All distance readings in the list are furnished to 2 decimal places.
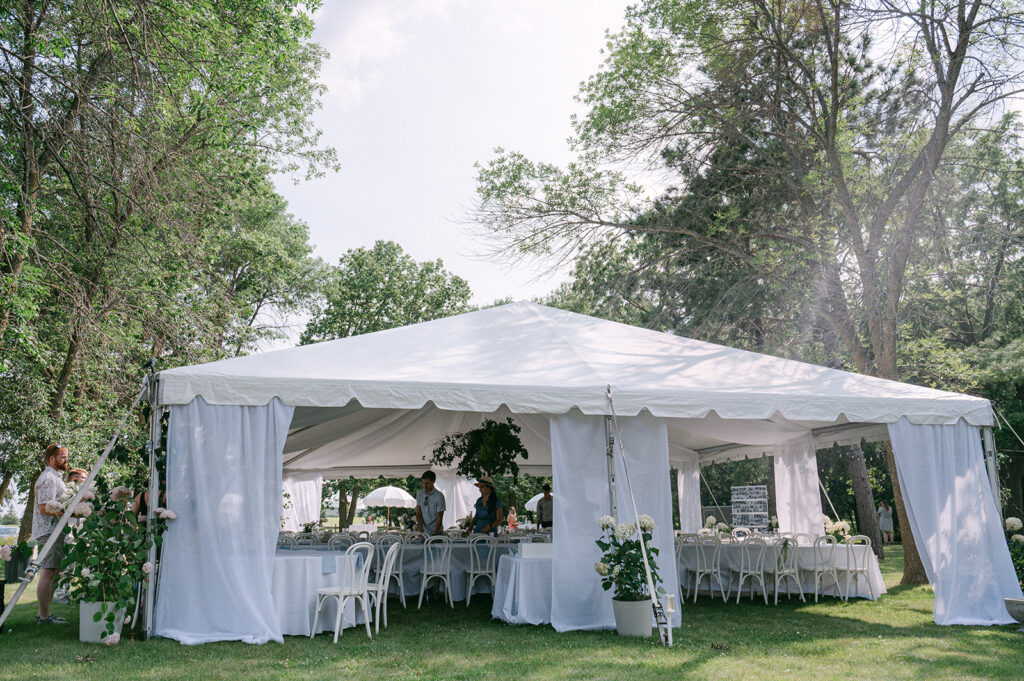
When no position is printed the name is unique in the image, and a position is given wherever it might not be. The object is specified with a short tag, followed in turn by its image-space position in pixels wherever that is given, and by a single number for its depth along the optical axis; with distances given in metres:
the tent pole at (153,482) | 5.77
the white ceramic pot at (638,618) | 5.96
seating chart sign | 17.61
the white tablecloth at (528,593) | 6.54
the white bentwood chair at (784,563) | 8.20
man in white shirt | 6.51
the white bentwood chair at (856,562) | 8.34
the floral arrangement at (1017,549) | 6.90
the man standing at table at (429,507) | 9.43
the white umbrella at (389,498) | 18.20
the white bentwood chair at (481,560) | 8.22
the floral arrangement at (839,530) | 8.67
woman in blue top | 9.05
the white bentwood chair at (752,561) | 8.19
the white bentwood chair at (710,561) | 8.33
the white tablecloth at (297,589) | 6.07
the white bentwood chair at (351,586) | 6.06
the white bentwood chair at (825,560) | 8.32
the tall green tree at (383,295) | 21.47
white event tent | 5.87
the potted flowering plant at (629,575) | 5.97
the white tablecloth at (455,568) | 8.41
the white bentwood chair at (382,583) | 6.51
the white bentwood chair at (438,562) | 8.05
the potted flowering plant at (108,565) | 5.57
